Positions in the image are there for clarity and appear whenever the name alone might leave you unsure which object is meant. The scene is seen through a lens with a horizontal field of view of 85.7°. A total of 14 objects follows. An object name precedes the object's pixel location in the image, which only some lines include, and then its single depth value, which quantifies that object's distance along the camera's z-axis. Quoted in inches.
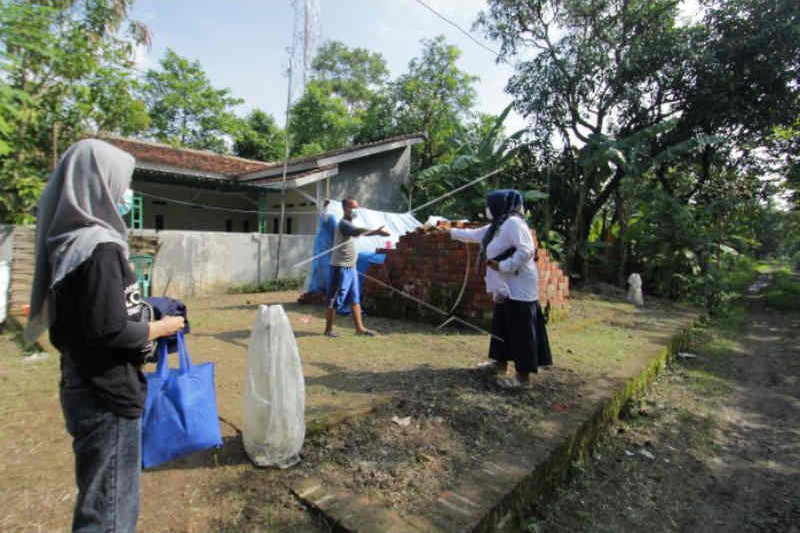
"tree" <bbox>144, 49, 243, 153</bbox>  912.3
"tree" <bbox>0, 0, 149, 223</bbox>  209.3
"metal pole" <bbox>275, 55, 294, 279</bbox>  399.9
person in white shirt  136.6
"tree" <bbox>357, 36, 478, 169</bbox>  716.7
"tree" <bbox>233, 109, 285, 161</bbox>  869.2
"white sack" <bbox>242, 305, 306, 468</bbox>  85.7
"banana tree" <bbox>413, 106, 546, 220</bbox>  409.1
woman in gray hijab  50.0
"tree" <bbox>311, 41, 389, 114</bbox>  1019.3
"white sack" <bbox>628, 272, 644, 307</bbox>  354.3
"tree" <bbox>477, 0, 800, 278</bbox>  395.5
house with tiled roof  424.8
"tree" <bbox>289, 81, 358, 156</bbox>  856.3
